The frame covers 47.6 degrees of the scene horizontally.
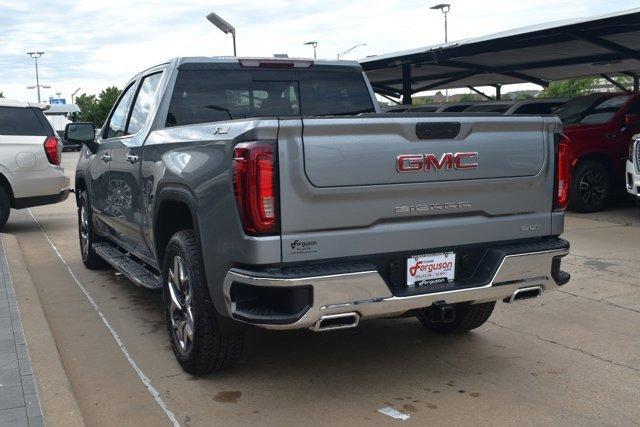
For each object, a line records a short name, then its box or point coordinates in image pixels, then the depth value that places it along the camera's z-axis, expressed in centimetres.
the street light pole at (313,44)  4423
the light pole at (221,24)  1934
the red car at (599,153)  1136
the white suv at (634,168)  985
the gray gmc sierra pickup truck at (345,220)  360
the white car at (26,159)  1023
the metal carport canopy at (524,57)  1309
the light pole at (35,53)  7119
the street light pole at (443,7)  3840
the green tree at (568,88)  4432
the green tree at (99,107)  6669
